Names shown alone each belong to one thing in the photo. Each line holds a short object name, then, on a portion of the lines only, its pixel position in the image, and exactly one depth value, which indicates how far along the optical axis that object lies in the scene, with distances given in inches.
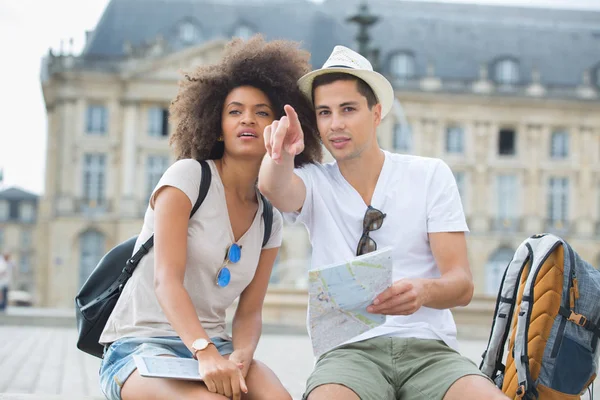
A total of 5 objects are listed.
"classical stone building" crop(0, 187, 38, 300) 3142.2
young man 131.6
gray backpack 138.8
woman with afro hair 129.3
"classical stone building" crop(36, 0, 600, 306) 1638.8
